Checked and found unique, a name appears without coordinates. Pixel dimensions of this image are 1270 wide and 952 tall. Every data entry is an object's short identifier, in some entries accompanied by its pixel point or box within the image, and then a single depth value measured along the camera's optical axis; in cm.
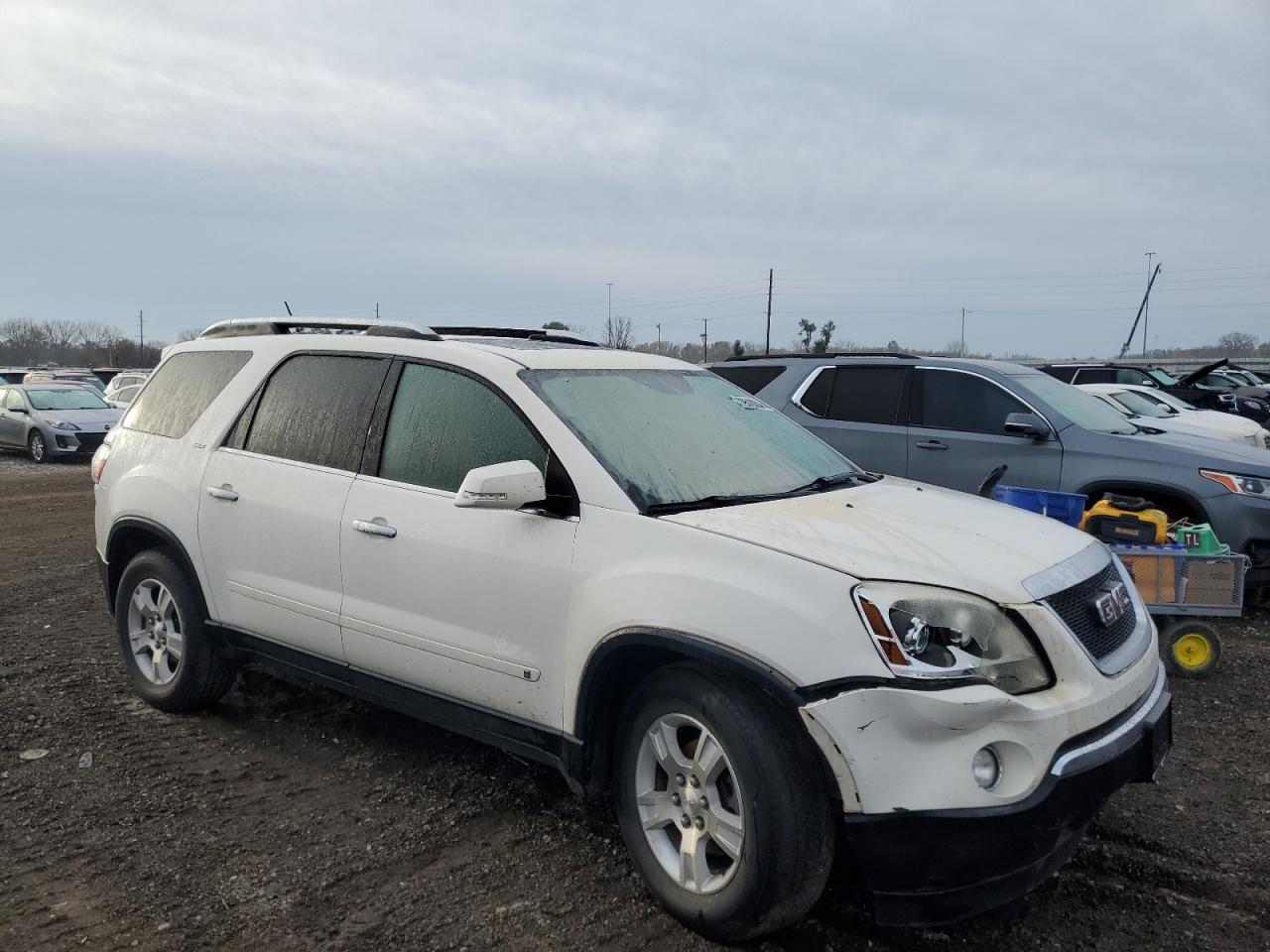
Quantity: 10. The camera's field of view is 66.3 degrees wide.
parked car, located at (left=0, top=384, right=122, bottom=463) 1862
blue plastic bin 597
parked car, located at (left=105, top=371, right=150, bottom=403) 2533
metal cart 541
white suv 255
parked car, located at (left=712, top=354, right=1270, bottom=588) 649
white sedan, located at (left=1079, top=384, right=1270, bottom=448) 1129
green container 564
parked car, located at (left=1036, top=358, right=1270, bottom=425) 2162
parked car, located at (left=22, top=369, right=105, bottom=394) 2816
